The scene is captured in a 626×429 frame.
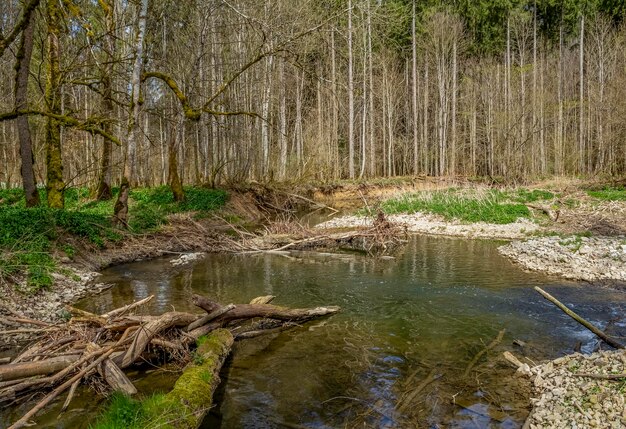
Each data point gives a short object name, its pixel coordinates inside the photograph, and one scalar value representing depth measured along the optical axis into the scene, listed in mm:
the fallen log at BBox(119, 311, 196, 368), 5047
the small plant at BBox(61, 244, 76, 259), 10648
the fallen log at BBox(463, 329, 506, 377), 5715
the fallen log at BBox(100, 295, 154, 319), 5681
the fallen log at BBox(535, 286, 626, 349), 4863
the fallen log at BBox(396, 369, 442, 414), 4798
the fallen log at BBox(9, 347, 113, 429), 3668
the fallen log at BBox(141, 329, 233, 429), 3768
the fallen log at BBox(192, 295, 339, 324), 6066
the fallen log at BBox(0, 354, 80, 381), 4445
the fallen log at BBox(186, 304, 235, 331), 5883
